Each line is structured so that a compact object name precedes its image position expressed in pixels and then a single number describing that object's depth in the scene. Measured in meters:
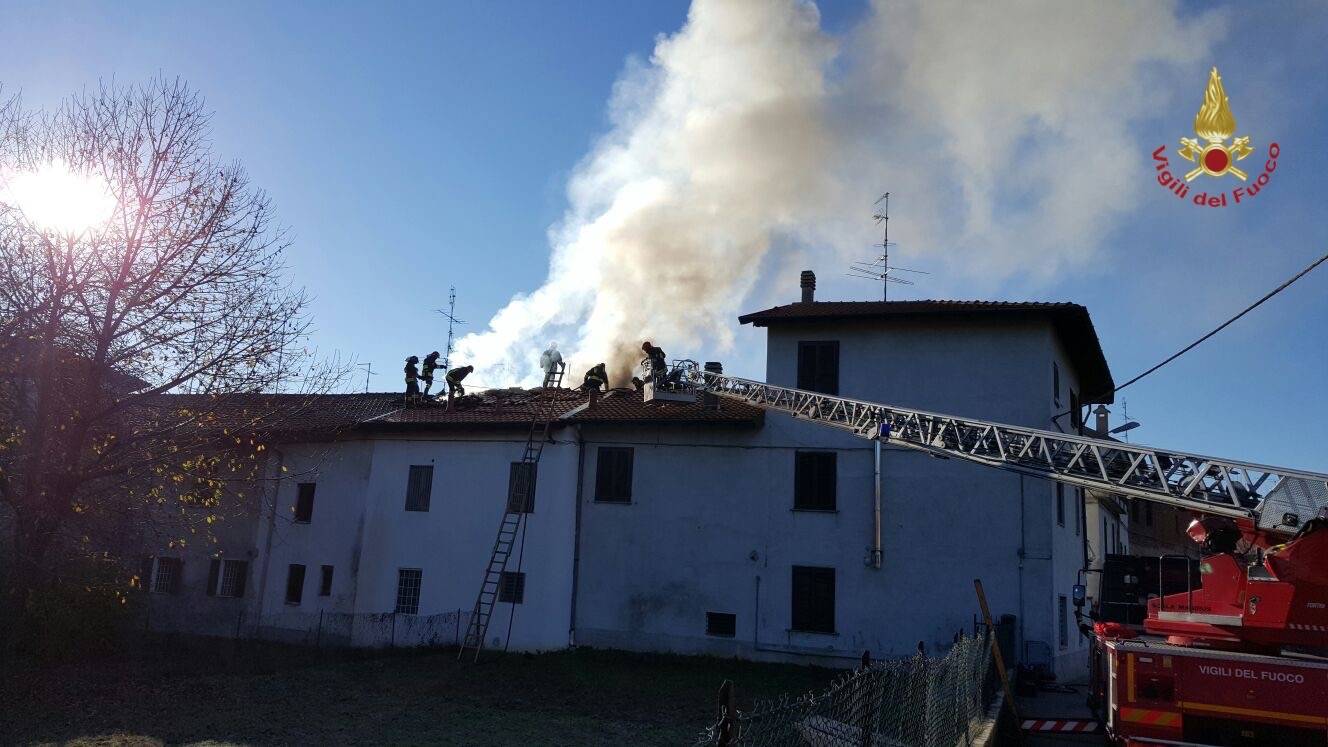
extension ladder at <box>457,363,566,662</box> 22.69
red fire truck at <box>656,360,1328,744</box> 10.02
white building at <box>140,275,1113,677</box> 20.59
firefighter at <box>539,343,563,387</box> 29.75
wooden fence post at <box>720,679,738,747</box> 4.15
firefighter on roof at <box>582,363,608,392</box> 27.73
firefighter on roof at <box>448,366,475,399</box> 27.05
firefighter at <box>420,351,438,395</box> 28.69
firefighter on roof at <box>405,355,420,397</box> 28.27
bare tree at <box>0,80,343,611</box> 13.07
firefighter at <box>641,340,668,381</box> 23.91
